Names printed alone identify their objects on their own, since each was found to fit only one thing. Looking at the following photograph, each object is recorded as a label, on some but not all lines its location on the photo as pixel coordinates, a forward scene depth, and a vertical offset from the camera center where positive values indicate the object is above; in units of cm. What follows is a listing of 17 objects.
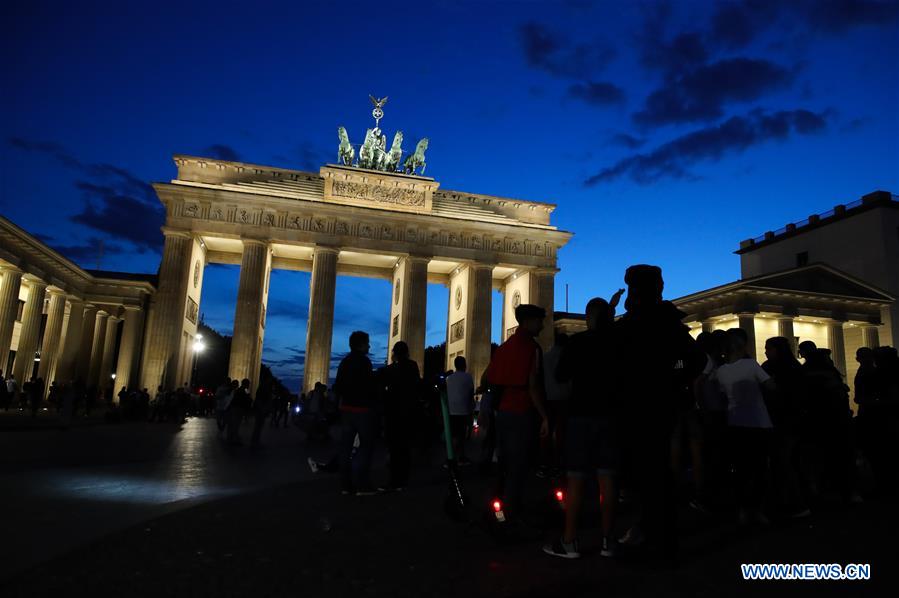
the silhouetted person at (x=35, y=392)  1922 -44
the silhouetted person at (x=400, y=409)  731 -21
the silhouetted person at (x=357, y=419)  667 -33
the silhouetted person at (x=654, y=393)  365 +7
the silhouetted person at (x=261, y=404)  1365 -39
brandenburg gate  3434 +978
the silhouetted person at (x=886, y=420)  694 -9
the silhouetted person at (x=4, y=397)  2190 -73
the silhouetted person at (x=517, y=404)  471 -4
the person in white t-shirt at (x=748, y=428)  525 -20
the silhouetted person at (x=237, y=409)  1350 -53
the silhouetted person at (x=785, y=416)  608 -8
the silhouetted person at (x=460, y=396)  957 +0
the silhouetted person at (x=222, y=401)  1551 -40
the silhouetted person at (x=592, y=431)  393 -21
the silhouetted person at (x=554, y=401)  646 -1
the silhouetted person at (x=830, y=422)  641 -14
